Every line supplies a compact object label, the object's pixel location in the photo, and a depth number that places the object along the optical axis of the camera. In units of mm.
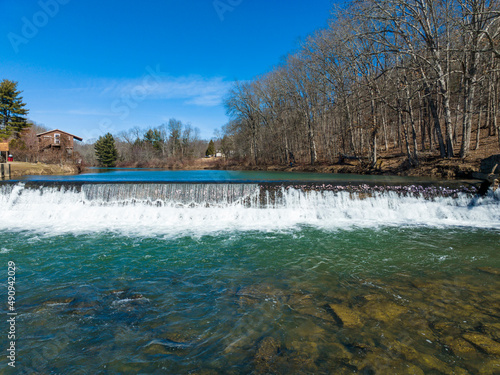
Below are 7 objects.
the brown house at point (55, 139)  44062
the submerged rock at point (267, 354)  2652
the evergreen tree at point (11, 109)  37125
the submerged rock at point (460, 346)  2783
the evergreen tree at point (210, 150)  85938
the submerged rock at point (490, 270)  4906
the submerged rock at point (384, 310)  3463
